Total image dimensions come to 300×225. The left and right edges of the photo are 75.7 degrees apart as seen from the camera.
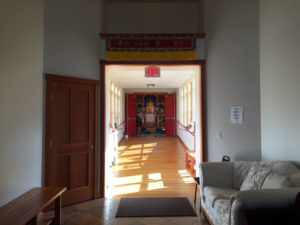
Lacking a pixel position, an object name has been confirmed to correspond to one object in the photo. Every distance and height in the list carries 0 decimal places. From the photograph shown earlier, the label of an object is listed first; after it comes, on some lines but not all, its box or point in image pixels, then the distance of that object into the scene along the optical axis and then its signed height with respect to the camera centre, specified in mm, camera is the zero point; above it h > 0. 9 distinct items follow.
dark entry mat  2836 -1471
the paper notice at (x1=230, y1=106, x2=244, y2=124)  2850 -13
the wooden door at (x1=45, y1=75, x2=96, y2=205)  3008 -372
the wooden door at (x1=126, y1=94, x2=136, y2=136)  11547 -20
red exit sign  4672 +1033
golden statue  12734 +434
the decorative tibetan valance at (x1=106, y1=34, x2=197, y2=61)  3674 +1273
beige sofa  1540 -727
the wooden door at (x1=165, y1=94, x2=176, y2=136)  11367 -31
